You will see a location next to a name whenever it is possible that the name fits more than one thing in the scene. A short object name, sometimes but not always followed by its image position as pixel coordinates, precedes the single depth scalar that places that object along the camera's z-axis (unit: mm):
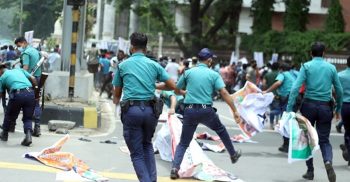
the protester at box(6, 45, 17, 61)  20738
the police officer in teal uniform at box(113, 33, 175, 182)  6371
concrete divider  12672
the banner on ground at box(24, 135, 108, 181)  8094
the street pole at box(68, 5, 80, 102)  13617
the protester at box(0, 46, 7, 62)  21422
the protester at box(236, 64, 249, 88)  25334
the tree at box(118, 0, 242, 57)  36344
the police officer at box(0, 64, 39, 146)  9742
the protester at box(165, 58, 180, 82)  23266
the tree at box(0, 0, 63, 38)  16594
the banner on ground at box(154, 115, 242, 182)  8133
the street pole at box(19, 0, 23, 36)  16422
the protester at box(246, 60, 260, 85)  22719
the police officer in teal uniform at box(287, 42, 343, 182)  8312
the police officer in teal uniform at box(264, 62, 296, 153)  13380
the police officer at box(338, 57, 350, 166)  9398
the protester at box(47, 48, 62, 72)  21314
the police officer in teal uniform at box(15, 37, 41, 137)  10914
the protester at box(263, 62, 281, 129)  15061
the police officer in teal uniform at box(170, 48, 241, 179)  8125
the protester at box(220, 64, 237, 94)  26297
